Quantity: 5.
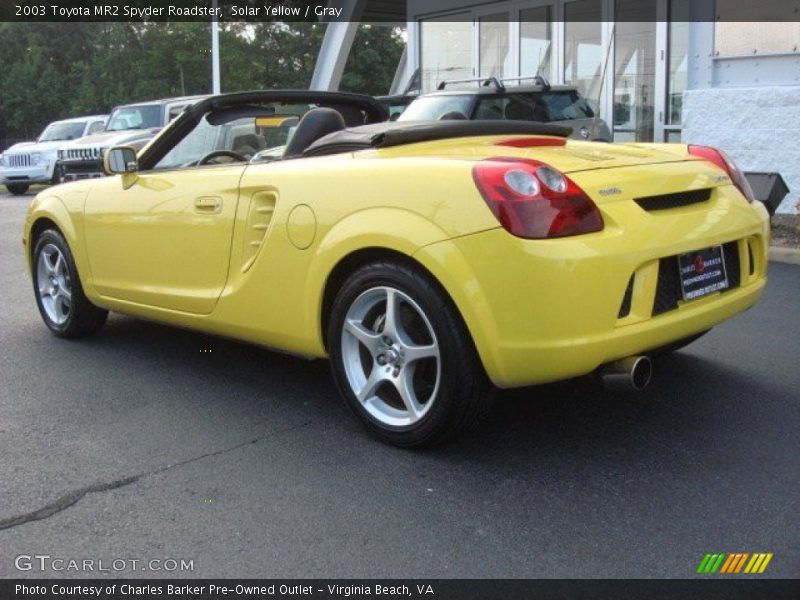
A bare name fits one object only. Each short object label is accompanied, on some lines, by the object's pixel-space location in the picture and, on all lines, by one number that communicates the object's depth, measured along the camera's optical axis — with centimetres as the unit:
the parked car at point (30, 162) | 1989
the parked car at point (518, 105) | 1116
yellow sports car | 313
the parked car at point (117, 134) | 1614
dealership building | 1087
